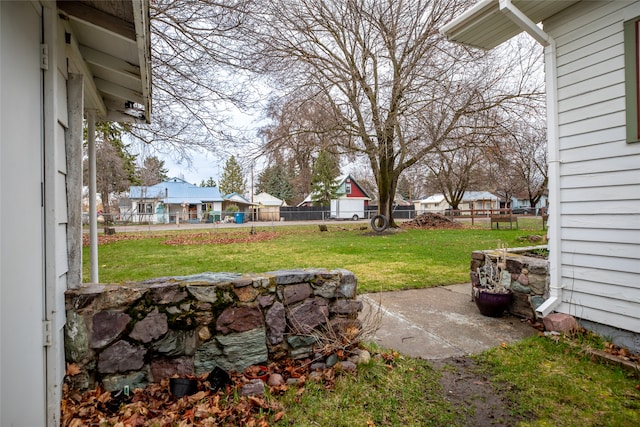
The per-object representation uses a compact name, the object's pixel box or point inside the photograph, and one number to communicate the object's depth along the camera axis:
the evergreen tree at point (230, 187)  53.74
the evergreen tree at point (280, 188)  48.00
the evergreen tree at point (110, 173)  20.85
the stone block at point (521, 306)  3.82
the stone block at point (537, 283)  3.66
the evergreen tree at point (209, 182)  64.21
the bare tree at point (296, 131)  11.57
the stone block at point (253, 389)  2.38
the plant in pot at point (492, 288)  3.82
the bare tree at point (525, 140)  10.72
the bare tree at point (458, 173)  14.01
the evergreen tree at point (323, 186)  35.25
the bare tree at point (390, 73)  10.31
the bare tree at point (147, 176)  32.44
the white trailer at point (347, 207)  34.16
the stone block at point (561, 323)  3.22
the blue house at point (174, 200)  30.95
